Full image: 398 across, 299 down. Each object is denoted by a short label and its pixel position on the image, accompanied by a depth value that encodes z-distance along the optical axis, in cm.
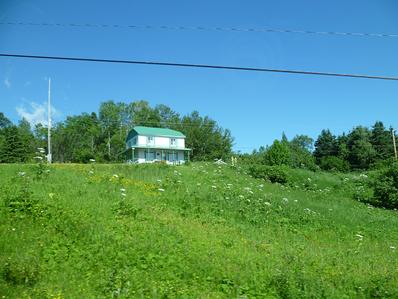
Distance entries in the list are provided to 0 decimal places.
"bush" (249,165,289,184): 2850
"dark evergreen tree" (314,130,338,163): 7062
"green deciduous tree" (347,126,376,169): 6322
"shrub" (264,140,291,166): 3897
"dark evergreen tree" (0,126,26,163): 5522
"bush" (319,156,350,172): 4585
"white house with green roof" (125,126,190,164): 5547
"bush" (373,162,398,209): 2330
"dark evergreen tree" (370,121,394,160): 6476
